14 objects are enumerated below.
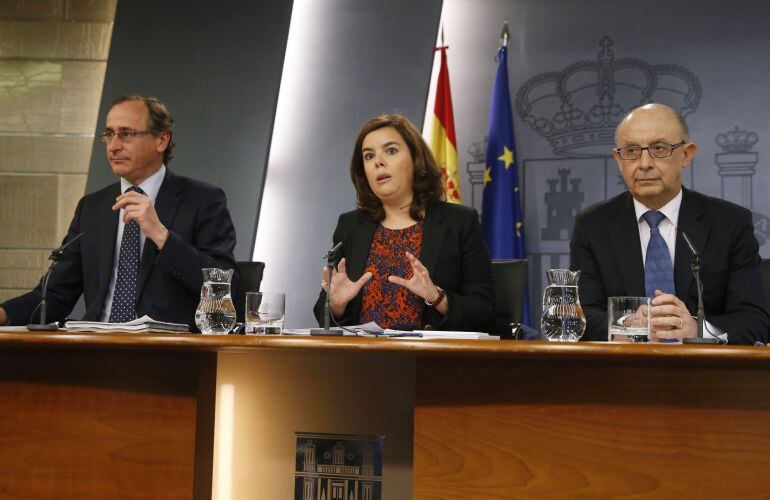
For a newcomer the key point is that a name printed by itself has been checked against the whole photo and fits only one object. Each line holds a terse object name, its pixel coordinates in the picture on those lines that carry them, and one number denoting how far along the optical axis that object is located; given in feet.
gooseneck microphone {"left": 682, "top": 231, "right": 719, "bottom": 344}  5.41
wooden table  4.51
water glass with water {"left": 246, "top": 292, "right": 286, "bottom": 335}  5.77
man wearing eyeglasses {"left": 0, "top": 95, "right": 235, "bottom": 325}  7.86
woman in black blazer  8.01
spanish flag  13.17
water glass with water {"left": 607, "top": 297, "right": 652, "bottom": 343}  5.50
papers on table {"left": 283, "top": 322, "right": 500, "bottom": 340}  5.44
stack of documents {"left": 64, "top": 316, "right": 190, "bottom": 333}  5.47
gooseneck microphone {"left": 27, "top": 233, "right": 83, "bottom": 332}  5.37
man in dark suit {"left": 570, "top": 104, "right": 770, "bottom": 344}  7.30
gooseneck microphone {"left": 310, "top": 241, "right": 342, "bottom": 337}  5.32
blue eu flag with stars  12.96
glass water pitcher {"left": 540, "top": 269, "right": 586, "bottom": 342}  5.50
